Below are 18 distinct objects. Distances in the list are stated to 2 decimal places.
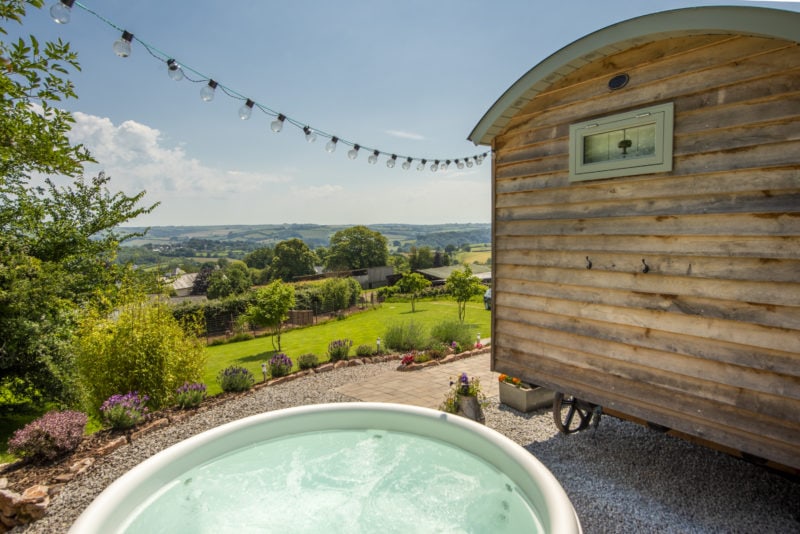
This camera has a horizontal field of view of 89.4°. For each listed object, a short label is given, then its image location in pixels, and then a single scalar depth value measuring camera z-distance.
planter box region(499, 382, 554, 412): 5.68
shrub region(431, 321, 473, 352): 9.94
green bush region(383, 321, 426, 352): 9.94
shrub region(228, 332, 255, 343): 17.78
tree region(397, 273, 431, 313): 22.56
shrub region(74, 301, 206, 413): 5.69
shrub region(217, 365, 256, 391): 6.68
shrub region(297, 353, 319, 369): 8.02
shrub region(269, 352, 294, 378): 7.51
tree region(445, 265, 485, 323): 15.48
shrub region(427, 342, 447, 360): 8.61
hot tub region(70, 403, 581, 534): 3.50
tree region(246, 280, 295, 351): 13.33
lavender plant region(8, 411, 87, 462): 4.28
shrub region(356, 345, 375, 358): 9.06
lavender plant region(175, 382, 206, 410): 5.88
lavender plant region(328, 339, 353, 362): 8.68
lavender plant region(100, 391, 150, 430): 5.08
